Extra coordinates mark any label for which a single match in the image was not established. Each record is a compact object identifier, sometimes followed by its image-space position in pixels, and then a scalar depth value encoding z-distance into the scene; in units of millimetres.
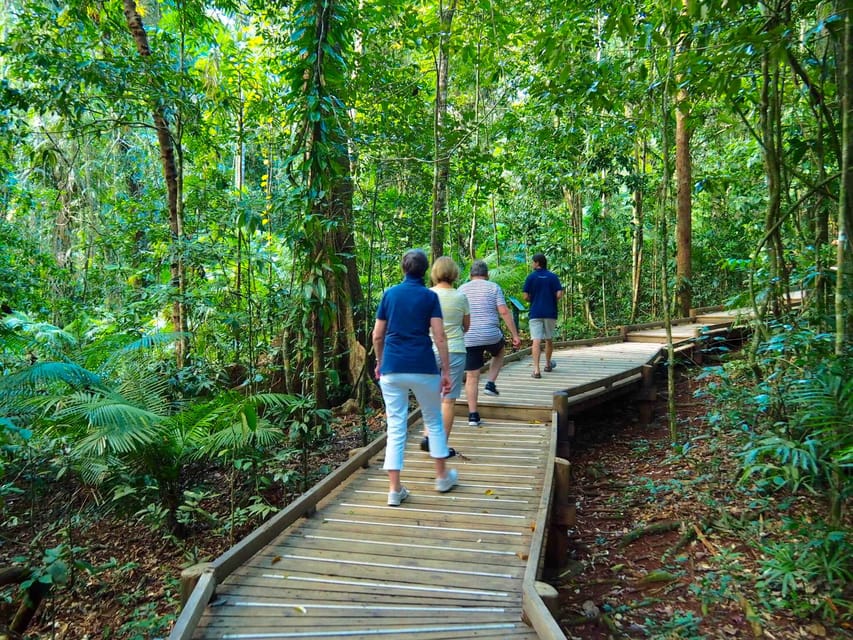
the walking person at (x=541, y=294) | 7359
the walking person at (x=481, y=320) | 5594
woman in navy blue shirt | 3902
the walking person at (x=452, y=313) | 4727
